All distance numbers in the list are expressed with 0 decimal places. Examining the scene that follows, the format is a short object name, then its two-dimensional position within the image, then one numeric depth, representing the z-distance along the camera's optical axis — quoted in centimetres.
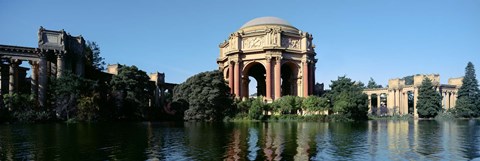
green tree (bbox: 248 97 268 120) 5131
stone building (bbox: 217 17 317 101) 6350
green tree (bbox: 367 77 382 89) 12750
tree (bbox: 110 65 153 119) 5091
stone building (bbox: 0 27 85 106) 4712
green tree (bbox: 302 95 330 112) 5275
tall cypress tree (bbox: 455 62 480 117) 8341
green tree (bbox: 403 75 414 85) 15245
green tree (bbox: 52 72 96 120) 4519
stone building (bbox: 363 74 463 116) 8975
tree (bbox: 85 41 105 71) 8248
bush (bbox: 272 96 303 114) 5352
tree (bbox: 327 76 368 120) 5091
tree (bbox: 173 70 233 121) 4931
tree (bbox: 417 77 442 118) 8100
